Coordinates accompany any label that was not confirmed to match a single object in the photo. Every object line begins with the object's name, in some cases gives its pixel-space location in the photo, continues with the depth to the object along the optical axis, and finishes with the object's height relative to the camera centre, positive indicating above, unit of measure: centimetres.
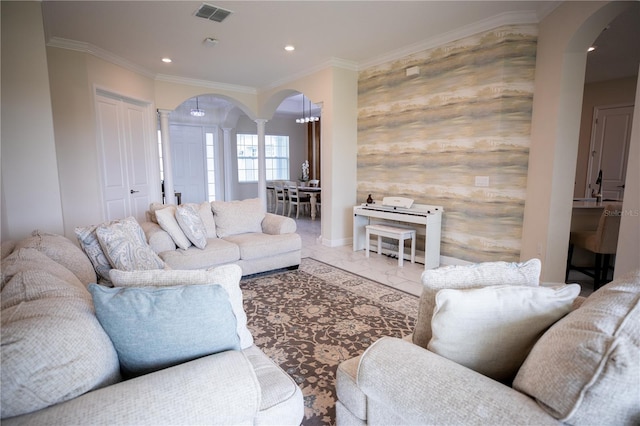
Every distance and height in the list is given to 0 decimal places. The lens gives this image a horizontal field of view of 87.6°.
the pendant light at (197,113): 791 +124
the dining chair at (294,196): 839 -78
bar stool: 325 -76
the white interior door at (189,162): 870 +10
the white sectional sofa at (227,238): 338 -83
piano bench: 436 -90
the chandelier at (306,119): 847 +120
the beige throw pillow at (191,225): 346 -61
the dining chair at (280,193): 870 -73
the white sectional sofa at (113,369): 86 -60
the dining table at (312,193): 816 -66
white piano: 421 -69
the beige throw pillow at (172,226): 339 -61
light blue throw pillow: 109 -52
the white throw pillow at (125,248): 231 -59
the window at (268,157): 984 +26
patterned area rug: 206 -129
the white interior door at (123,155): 496 +17
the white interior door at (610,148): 592 +33
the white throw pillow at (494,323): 112 -52
